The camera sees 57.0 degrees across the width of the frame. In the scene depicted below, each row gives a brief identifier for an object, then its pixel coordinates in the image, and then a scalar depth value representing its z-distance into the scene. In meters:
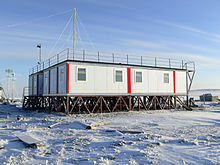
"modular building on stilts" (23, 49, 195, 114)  19.03
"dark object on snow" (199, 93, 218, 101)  50.67
